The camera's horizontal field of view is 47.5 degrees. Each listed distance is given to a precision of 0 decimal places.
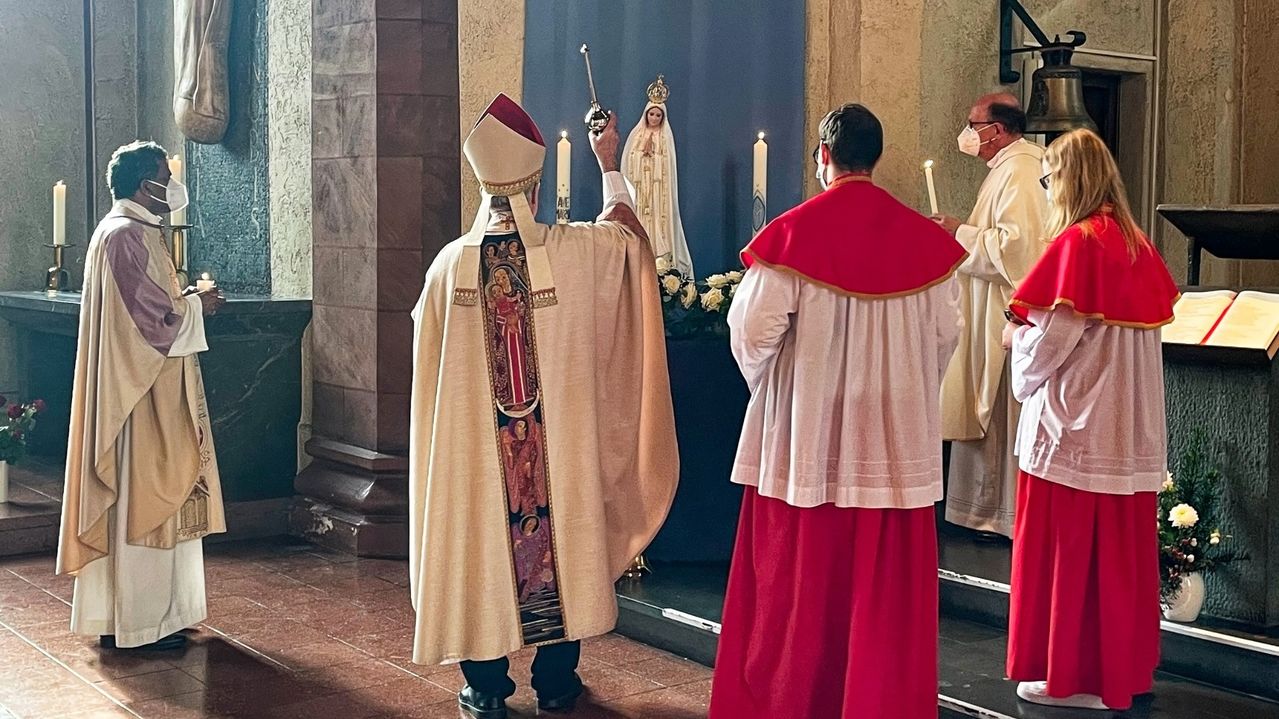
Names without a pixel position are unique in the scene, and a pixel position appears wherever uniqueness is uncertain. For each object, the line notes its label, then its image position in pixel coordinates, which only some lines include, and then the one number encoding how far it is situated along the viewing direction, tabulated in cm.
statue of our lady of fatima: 630
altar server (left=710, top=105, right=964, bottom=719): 368
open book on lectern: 445
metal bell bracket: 670
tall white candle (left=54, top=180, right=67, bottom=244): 753
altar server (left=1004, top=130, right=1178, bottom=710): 401
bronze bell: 605
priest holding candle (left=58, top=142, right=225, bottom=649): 499
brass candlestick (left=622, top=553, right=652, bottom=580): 554
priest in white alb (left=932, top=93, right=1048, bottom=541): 561
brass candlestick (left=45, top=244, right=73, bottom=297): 810
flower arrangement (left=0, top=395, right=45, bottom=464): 679
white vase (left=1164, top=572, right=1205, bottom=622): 446
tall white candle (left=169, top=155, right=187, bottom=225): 603
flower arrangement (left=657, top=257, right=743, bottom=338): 563
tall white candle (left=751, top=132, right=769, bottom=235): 578
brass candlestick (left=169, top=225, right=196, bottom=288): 674
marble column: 657
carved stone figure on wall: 765
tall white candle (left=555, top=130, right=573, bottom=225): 536
